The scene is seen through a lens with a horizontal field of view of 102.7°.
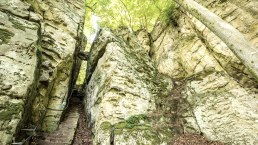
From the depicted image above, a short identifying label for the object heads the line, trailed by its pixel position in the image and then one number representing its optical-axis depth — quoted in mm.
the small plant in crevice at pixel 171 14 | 7228
